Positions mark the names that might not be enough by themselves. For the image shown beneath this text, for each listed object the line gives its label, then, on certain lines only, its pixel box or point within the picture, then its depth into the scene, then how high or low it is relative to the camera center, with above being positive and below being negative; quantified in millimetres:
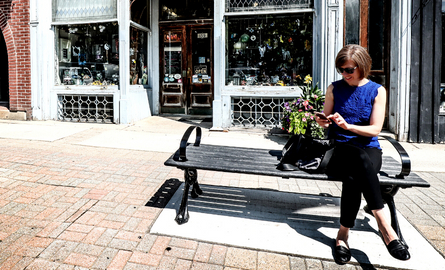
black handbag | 2801 -412
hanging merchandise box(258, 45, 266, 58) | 7886 +1370
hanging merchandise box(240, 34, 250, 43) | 7945 +1675
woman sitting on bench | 2514 -284
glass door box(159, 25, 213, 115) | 9914 +1162
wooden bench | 2711 -543
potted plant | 6117 -131
